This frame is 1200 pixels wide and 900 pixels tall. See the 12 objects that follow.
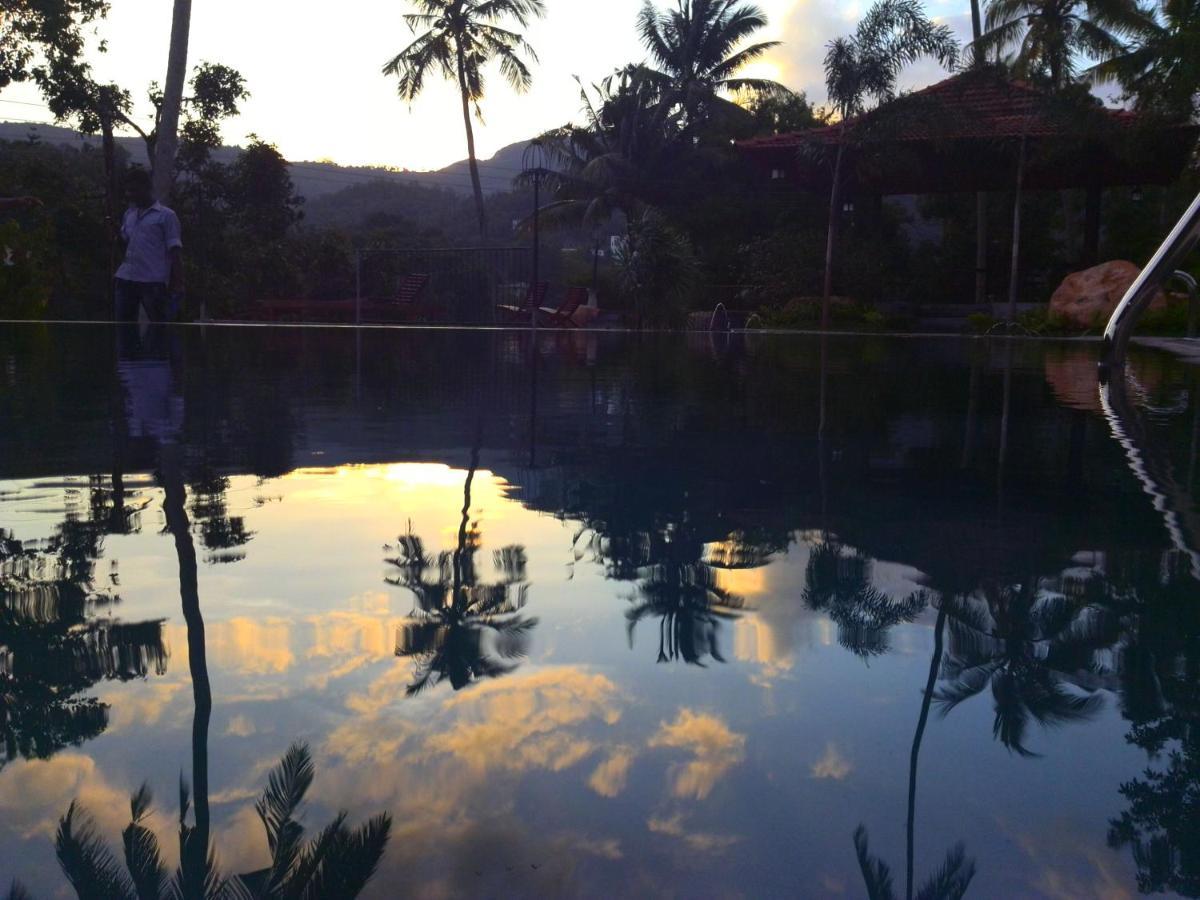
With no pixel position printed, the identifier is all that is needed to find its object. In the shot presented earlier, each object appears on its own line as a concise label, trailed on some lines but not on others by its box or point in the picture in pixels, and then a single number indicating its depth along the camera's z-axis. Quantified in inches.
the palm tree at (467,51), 1419.8
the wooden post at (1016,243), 1024.9
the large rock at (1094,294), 909.8
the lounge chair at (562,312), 992.9
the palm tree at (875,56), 1003.9
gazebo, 1007.6
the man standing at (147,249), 469.4
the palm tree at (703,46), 1544.0
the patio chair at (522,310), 1009.5
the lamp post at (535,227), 856.4
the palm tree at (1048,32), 997.8
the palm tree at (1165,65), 971.3
